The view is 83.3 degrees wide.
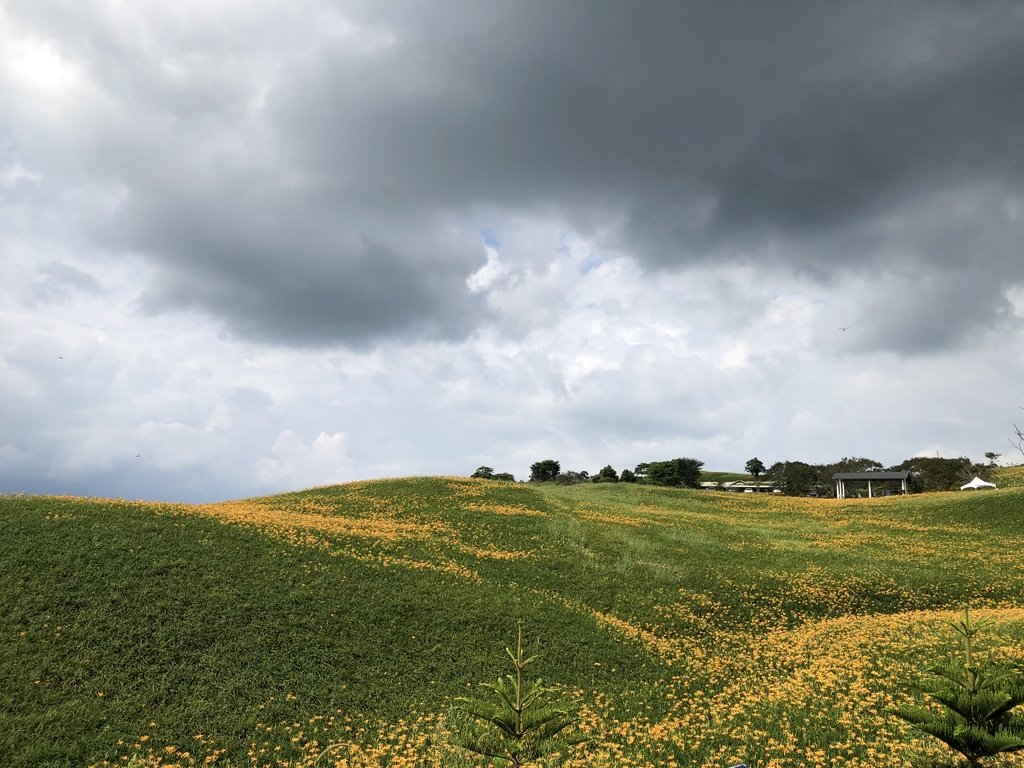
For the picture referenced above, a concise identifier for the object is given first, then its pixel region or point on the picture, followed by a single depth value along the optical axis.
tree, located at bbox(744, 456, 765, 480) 150.62
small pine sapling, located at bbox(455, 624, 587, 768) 7.56
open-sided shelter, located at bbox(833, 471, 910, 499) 91.68
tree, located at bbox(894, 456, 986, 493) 100.69
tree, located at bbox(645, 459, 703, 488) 118.00
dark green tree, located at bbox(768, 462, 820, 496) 128.38
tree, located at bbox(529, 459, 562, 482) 121.25
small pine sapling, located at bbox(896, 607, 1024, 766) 7.80
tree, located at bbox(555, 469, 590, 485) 114.78
